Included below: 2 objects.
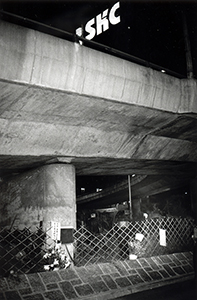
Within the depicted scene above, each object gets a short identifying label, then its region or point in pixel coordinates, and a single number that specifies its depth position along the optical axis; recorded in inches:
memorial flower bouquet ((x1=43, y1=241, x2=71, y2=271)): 216.8
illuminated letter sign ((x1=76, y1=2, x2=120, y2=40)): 412.5
